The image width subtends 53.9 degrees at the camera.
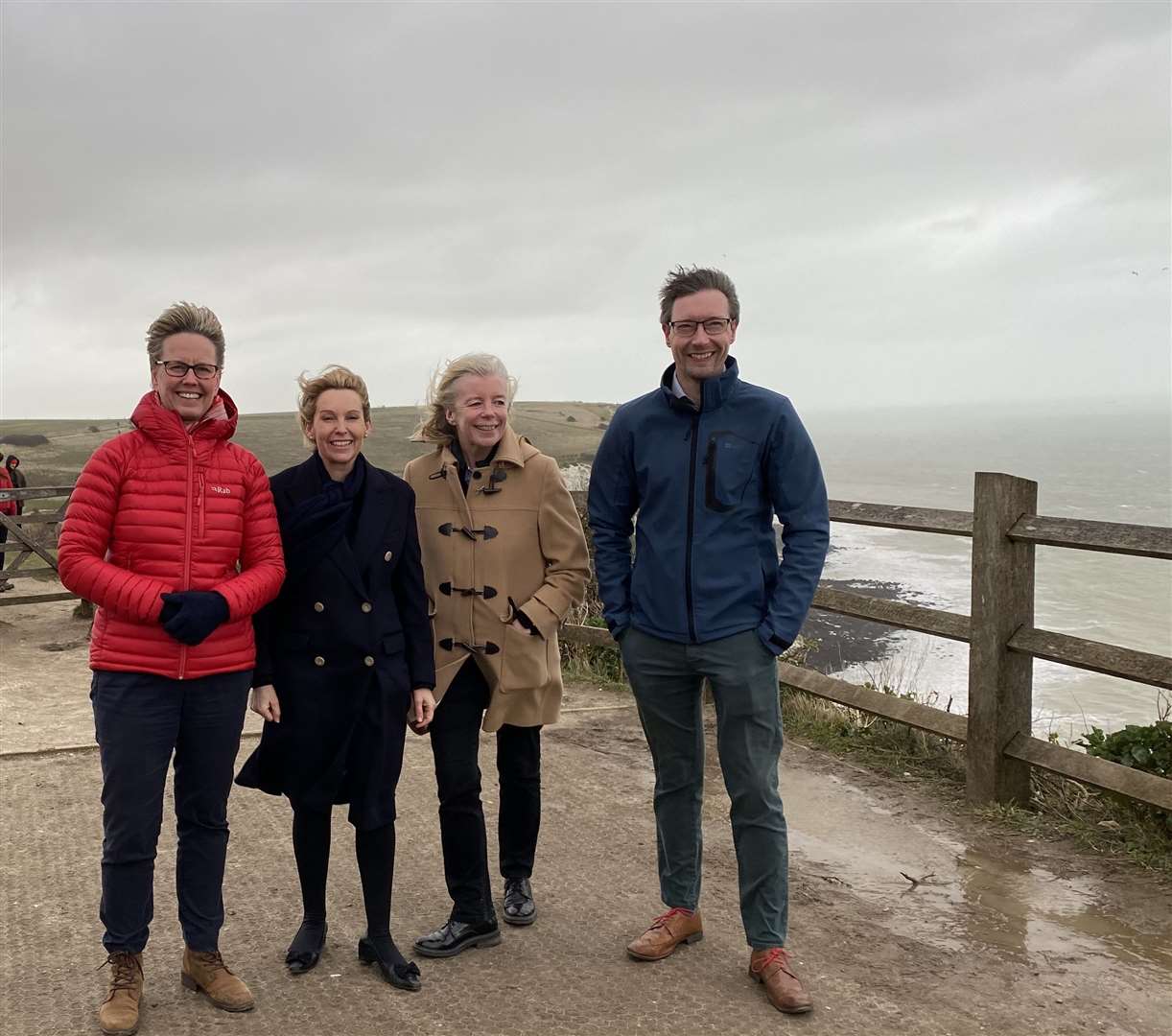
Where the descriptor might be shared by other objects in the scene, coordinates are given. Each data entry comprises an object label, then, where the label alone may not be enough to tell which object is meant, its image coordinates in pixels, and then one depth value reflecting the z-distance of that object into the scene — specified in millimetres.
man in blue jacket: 3457
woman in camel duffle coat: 3686
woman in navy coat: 3416
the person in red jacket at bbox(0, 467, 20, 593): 13219
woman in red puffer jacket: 3107
